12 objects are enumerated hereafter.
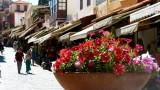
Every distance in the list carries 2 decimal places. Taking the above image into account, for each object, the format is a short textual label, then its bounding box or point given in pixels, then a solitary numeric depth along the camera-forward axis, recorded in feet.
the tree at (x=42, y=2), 179.31
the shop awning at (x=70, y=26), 54.95
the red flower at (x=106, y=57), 11.98
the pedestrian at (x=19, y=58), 52.83
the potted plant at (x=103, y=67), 11.63
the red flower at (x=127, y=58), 12.16
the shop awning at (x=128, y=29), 26.15
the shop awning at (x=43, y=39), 59.36
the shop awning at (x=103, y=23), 33.15
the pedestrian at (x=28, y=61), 53.98
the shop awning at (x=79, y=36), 37.60
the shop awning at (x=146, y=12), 24.51
